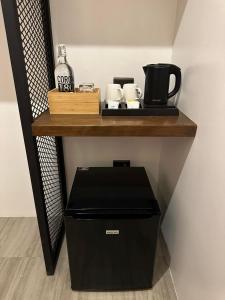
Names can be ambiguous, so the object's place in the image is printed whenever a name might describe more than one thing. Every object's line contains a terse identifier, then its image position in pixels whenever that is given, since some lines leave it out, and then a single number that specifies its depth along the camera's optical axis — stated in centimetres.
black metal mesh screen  96
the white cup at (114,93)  111
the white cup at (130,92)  111
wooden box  102
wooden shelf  91
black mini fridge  103
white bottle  106
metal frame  79
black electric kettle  100
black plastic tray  104
